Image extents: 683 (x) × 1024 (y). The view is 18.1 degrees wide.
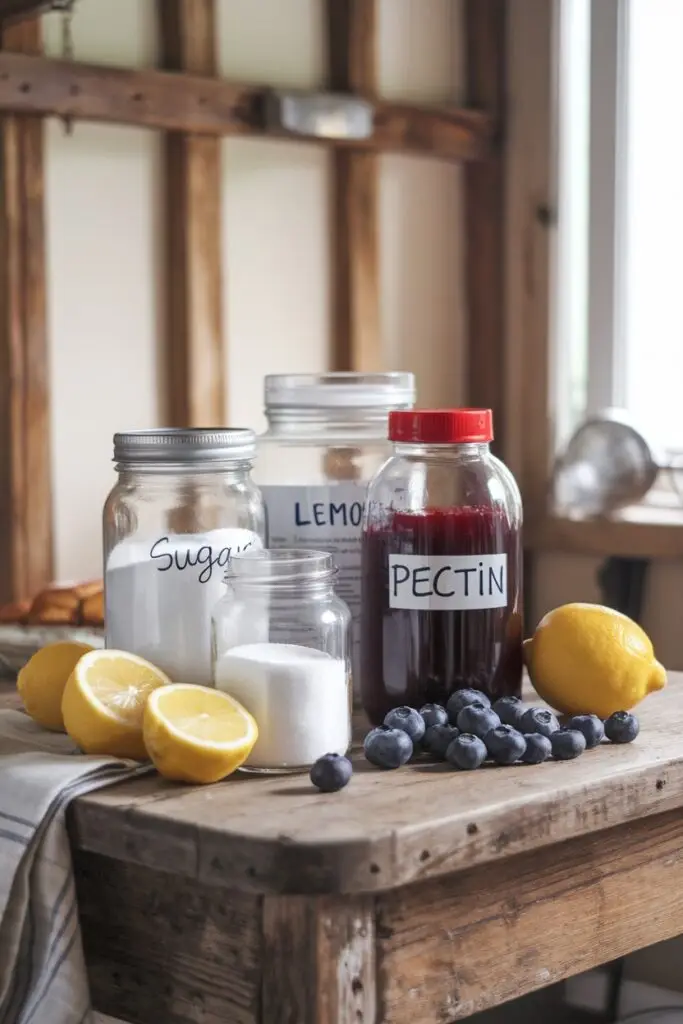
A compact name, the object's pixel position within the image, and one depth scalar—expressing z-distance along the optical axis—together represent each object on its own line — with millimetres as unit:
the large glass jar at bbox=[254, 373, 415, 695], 1164
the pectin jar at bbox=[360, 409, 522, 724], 1073
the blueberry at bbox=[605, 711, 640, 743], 1059
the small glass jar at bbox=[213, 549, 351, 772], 999
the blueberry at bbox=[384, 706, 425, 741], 1027
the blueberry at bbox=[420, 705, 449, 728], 1036
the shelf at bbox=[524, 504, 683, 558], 1867
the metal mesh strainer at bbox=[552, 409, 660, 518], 1874
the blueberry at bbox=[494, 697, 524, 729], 1046
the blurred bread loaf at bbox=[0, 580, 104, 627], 1414
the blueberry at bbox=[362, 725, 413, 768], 1005
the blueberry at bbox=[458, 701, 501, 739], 1022
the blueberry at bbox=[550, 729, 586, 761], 1023
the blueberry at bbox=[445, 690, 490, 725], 1049
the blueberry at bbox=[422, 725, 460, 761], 1024
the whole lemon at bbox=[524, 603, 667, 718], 1089
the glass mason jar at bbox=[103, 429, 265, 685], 1075
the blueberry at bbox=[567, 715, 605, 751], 1049
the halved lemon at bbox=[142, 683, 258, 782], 969
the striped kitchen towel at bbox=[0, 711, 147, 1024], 958
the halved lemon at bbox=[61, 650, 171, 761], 1008
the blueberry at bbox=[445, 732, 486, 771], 1001
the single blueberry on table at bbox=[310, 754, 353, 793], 965
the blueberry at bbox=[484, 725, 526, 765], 1010
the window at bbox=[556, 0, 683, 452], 2004
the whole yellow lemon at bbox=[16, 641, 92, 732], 1079
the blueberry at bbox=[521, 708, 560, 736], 1033
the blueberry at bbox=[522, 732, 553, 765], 1015
